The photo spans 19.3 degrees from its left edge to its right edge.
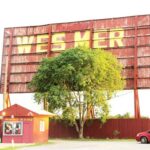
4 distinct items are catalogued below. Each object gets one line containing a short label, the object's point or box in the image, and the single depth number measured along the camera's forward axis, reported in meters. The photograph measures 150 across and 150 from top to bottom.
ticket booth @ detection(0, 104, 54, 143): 36.12
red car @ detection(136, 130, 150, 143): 36.98
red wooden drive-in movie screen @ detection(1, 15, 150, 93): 48.53
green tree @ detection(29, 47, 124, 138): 44.28
